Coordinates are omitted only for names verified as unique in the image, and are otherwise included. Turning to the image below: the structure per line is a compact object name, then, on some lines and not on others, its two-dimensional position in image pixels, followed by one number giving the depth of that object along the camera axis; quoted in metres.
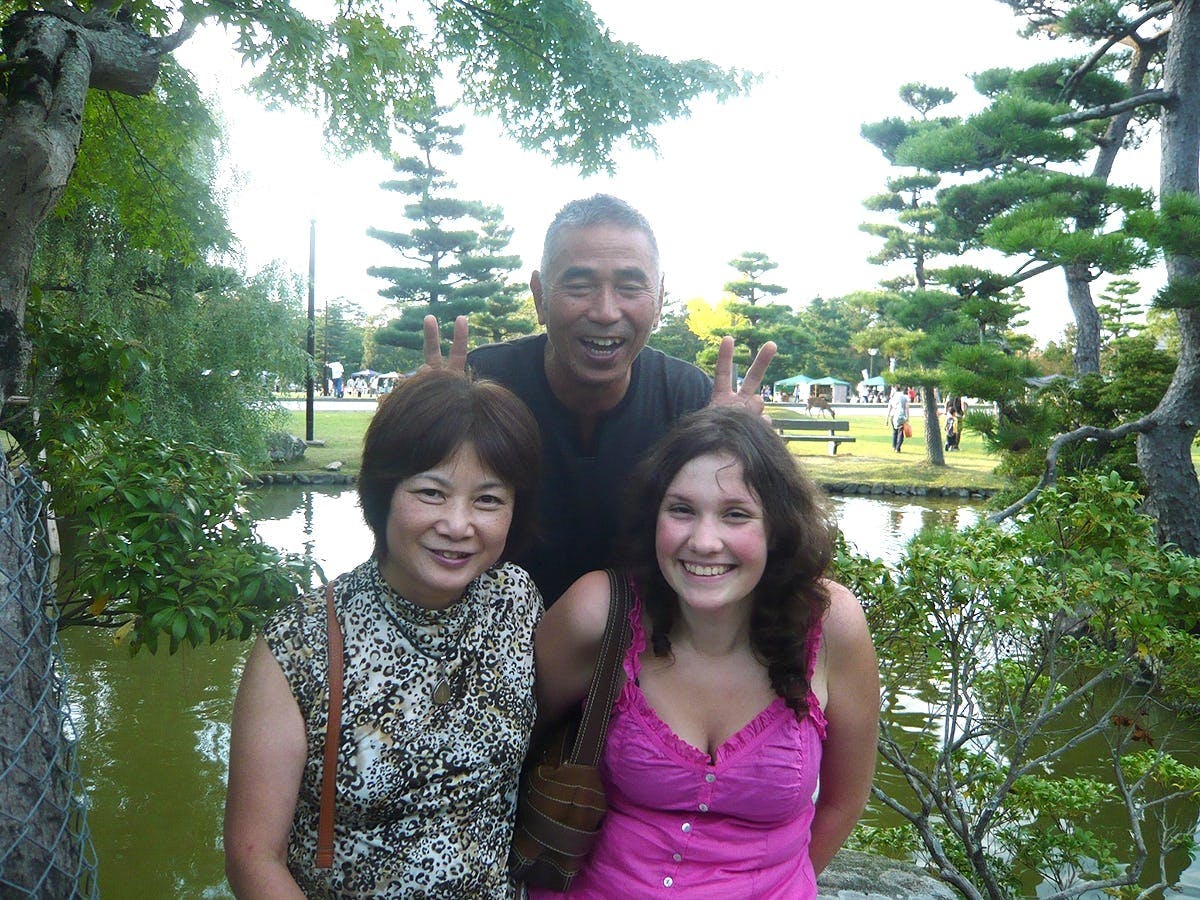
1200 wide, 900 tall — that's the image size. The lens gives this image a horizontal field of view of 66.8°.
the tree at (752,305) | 30.05
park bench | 20.61
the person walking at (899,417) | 21.19
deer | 28.58
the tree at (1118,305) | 26.23
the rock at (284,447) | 16.64
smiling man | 2.16
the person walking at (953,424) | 21.19
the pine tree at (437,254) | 24.41
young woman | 1.63
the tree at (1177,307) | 6.05
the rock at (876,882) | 2.76
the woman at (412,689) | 1.42
